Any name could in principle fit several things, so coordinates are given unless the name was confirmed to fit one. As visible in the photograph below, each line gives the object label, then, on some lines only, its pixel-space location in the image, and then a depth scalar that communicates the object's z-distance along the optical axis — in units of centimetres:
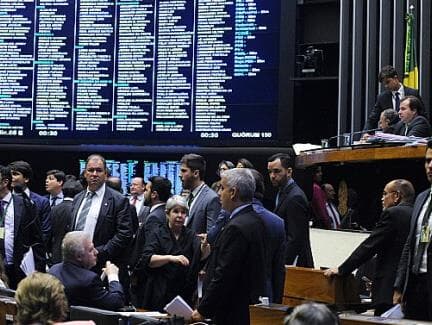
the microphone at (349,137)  843
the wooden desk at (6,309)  497
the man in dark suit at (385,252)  538
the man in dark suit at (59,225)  709
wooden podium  537
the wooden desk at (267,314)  433
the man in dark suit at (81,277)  493
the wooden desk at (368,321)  396
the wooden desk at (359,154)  670
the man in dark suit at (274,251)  497
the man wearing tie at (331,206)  842
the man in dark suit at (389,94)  904
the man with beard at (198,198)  649
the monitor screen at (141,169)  1152
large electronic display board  1102
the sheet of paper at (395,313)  471
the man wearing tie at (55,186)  895
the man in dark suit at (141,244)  597
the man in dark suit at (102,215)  654
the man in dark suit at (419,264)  480
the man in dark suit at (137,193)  970
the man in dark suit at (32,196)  777
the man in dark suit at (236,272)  476
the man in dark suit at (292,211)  668
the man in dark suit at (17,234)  721
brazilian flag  1045
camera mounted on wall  1136
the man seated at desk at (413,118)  761
